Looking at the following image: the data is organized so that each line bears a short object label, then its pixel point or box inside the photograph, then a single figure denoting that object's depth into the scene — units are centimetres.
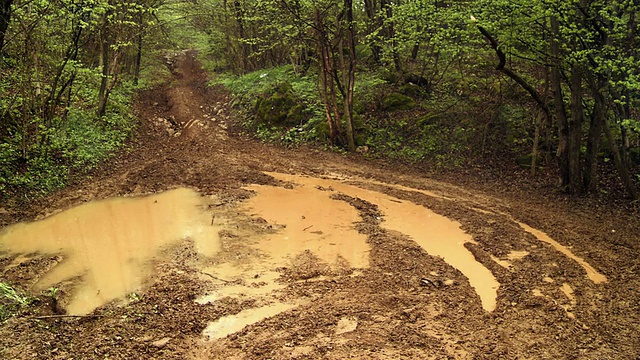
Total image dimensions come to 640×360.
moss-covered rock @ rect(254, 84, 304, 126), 1830
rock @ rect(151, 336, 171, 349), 522
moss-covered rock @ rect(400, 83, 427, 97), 1803
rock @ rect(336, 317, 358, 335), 546
